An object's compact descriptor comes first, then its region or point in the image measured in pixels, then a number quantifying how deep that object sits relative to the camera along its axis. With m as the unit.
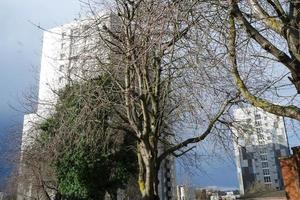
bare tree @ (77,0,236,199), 9.34
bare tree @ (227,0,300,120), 6.40
